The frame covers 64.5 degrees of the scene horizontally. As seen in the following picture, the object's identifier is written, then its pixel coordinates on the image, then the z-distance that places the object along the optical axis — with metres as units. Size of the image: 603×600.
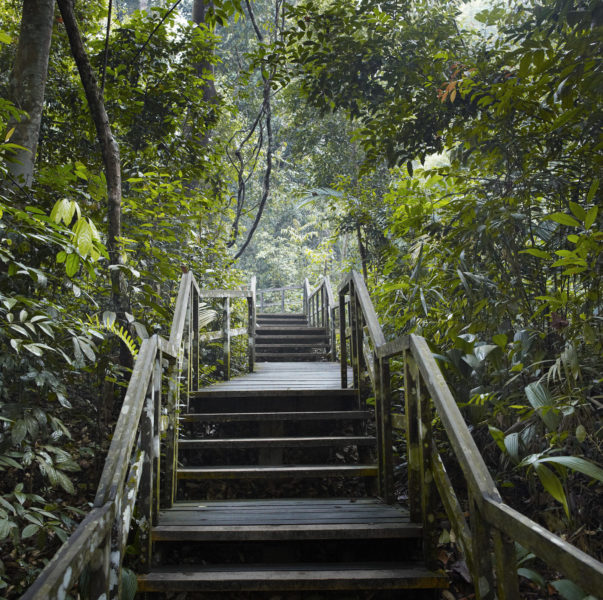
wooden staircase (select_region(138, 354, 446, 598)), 2.19
